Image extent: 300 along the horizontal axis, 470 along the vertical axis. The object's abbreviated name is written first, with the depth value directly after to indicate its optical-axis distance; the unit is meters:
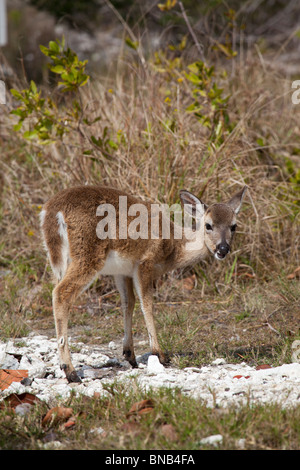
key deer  10.10
